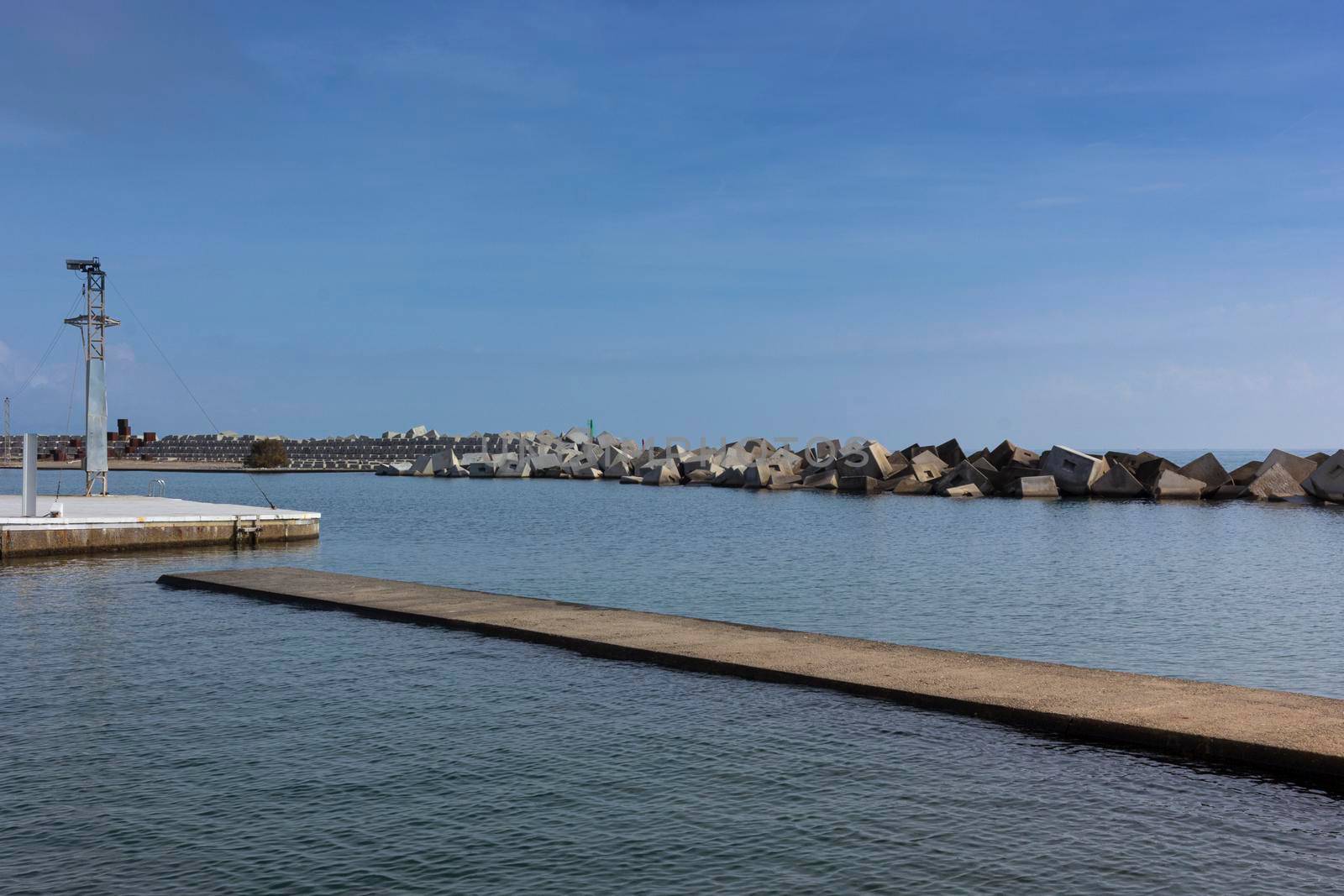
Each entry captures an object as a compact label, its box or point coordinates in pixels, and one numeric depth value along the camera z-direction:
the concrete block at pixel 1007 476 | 53.38
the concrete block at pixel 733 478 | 65.81
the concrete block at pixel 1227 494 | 51.31
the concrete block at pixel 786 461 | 64.62
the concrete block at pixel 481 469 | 91.69
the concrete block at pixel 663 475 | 71.62
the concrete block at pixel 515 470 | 88.12
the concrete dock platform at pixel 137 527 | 23.73
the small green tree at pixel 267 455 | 110.38
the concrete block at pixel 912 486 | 56.38
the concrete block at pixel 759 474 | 63.03
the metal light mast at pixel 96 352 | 31.95
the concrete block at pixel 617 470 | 80.32
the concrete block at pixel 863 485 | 57.81
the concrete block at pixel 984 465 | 55.00
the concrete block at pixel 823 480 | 60.28
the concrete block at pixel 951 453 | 60.12
